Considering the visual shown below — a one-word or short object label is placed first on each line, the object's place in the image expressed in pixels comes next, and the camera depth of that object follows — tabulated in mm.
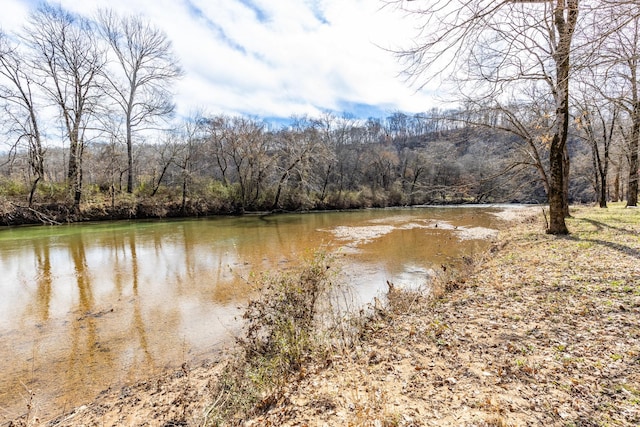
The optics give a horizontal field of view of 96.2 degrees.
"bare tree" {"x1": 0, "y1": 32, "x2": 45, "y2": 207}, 16834
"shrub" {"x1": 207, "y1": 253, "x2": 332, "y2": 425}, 3217
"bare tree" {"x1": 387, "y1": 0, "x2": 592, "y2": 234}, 3506
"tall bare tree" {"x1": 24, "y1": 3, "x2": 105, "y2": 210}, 19688
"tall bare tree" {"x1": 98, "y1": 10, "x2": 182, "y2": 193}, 24000
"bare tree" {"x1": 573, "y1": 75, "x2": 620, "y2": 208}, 15436
